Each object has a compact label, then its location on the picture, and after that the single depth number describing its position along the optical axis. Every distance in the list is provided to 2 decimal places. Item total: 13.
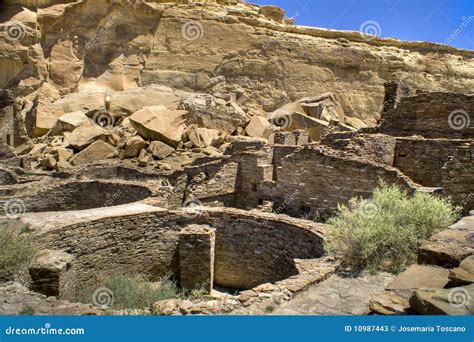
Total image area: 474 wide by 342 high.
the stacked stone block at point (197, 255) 7.66
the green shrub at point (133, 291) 5.88
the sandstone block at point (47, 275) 5.83
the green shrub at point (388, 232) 5.40
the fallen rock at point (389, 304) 3.28
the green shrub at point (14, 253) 5.57
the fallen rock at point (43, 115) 20.38
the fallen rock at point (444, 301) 2.82
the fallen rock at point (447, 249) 3.87
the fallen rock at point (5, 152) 15.98
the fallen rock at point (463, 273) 3.24
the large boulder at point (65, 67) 24.25
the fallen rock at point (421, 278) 3.49
